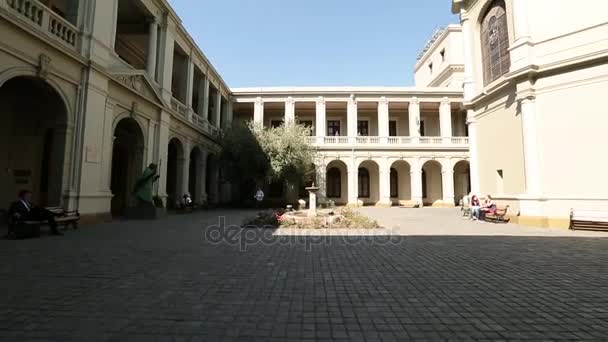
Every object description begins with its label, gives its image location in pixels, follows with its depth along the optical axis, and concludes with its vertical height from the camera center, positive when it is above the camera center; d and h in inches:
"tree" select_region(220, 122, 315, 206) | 773.9 +99.9
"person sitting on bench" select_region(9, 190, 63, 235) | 287.3 -21.5
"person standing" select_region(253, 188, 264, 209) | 756.6 -7.0
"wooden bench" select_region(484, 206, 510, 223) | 509.3 -38.3
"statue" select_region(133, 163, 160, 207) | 492.1 +7.7
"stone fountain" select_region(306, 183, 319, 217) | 522.9 -11.5
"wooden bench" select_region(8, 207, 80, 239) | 284.8 -33.5
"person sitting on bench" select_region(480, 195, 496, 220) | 527.8 -24.3
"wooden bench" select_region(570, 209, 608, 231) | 395.2 -34.8
